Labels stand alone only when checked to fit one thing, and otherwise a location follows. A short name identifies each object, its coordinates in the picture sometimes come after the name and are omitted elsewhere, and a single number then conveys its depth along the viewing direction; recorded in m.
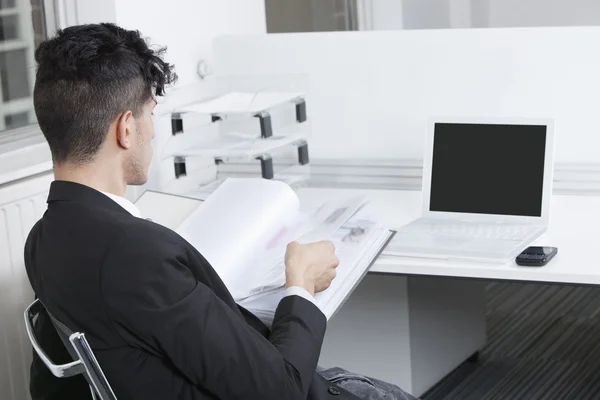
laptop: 2.06
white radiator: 2.04
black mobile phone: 1.84
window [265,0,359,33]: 4.52
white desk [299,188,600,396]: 2.22
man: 1.21
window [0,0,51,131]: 2.33
